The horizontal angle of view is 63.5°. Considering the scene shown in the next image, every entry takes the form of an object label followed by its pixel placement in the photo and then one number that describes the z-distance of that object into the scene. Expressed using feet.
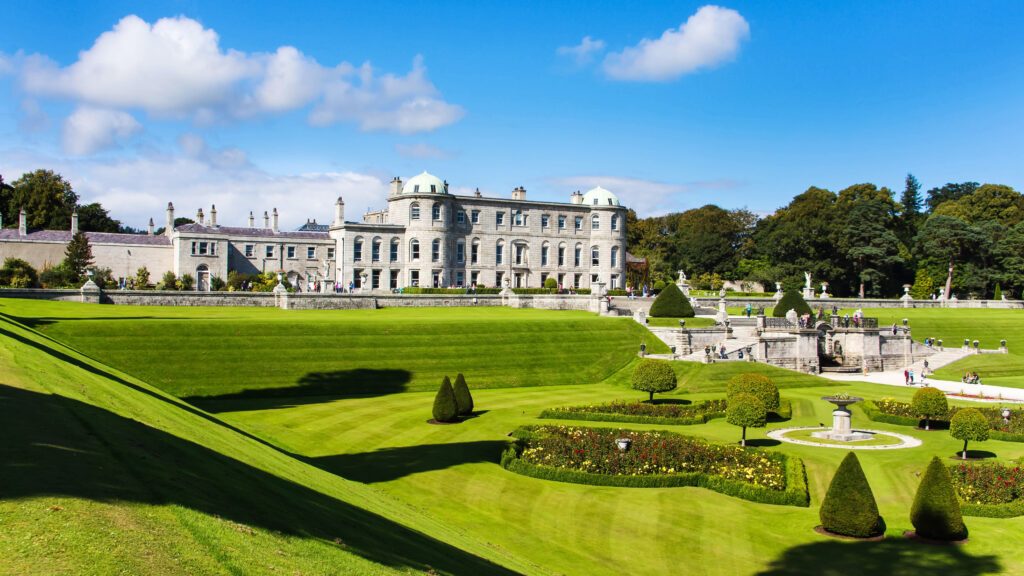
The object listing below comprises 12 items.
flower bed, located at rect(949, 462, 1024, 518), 72.84
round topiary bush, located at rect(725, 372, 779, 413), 113.91
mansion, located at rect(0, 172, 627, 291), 264.72
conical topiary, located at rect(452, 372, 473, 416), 114.11
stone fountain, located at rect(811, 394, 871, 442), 102.37
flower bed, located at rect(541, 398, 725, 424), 114.11
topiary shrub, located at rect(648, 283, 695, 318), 198.29
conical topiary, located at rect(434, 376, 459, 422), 108.78
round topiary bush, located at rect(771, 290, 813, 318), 206.18
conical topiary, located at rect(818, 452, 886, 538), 66.03
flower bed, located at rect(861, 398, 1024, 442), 105.24
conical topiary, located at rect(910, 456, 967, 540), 64.90
